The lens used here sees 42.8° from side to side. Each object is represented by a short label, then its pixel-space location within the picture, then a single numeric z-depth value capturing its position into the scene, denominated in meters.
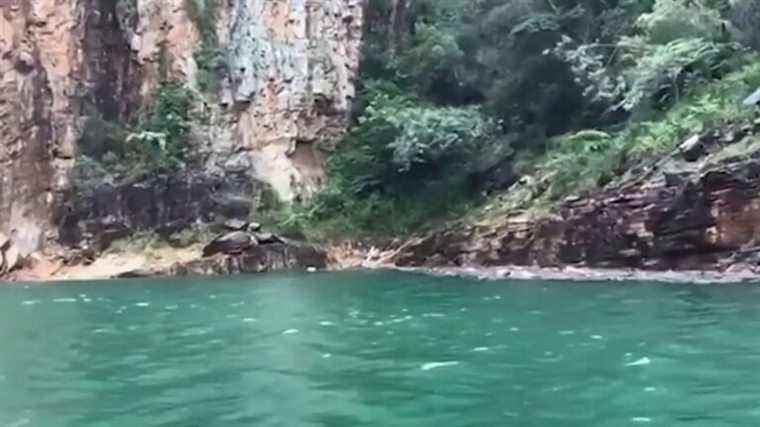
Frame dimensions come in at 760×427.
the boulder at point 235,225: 25.85
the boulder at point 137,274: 24.05
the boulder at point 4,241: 26.16
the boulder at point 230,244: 24.11
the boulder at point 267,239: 24.34
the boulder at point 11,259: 25.80
